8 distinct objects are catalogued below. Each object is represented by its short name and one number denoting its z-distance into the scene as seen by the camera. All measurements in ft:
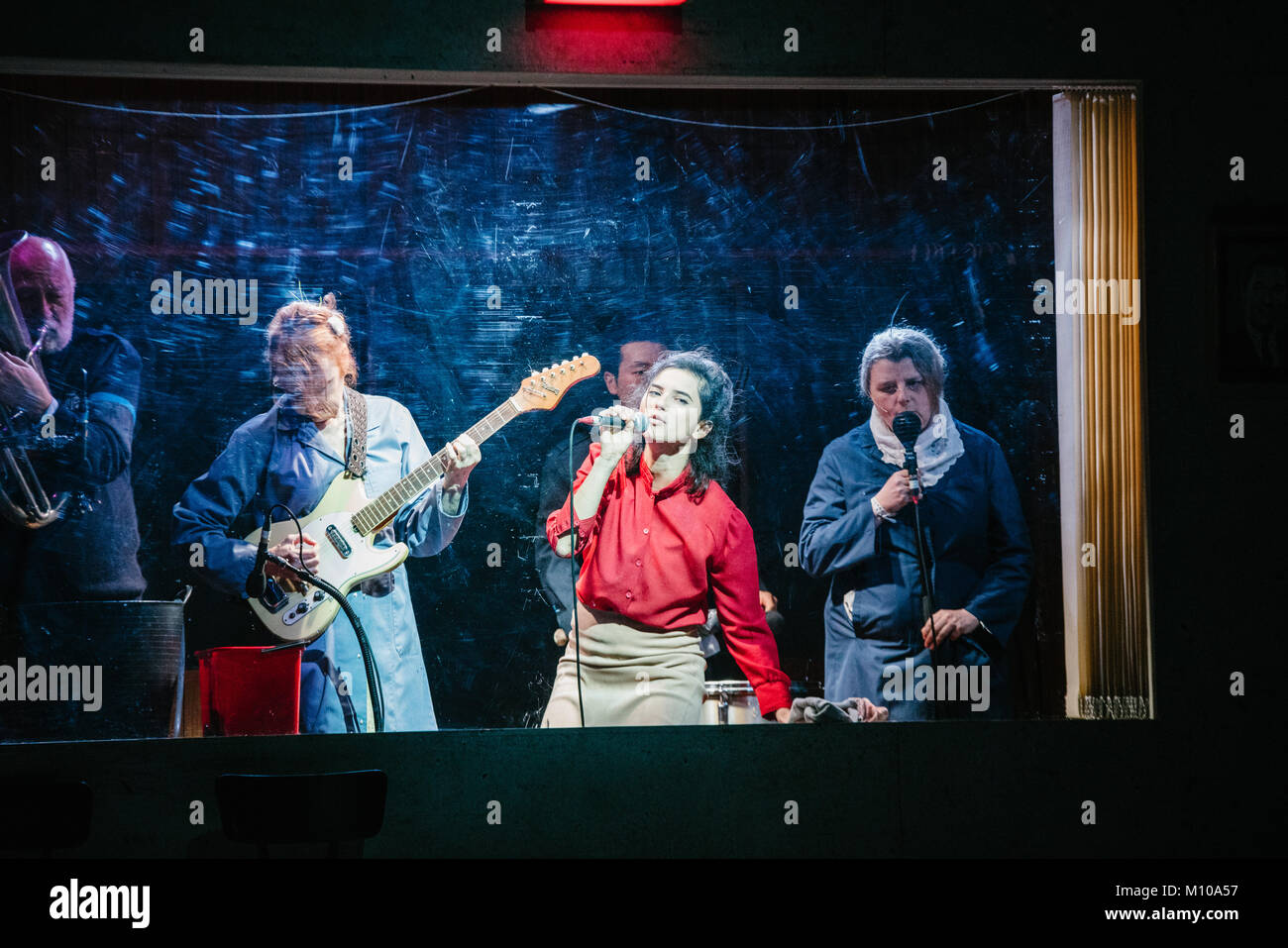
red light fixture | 15.18
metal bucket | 14.48
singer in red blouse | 15.08
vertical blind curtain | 15.46
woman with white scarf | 15.21
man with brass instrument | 14.62
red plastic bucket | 14.67
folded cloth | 15.17
